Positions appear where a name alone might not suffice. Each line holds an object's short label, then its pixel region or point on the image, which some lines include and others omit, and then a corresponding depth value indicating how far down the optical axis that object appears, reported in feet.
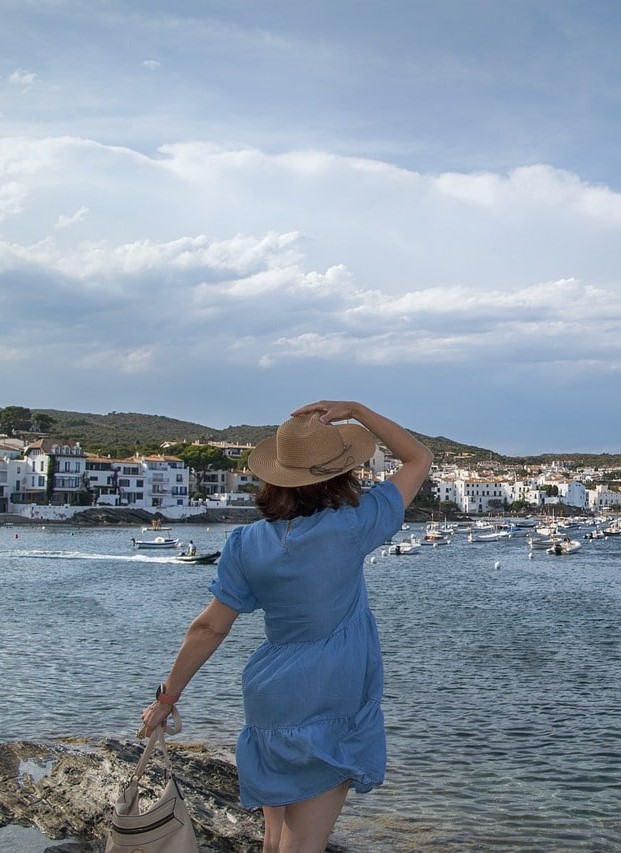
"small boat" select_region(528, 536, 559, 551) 226.38
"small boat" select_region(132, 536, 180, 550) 211.82
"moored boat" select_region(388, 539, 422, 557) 209.97
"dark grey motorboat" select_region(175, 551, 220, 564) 167.84
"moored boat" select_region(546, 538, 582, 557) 209.11
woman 10.59
